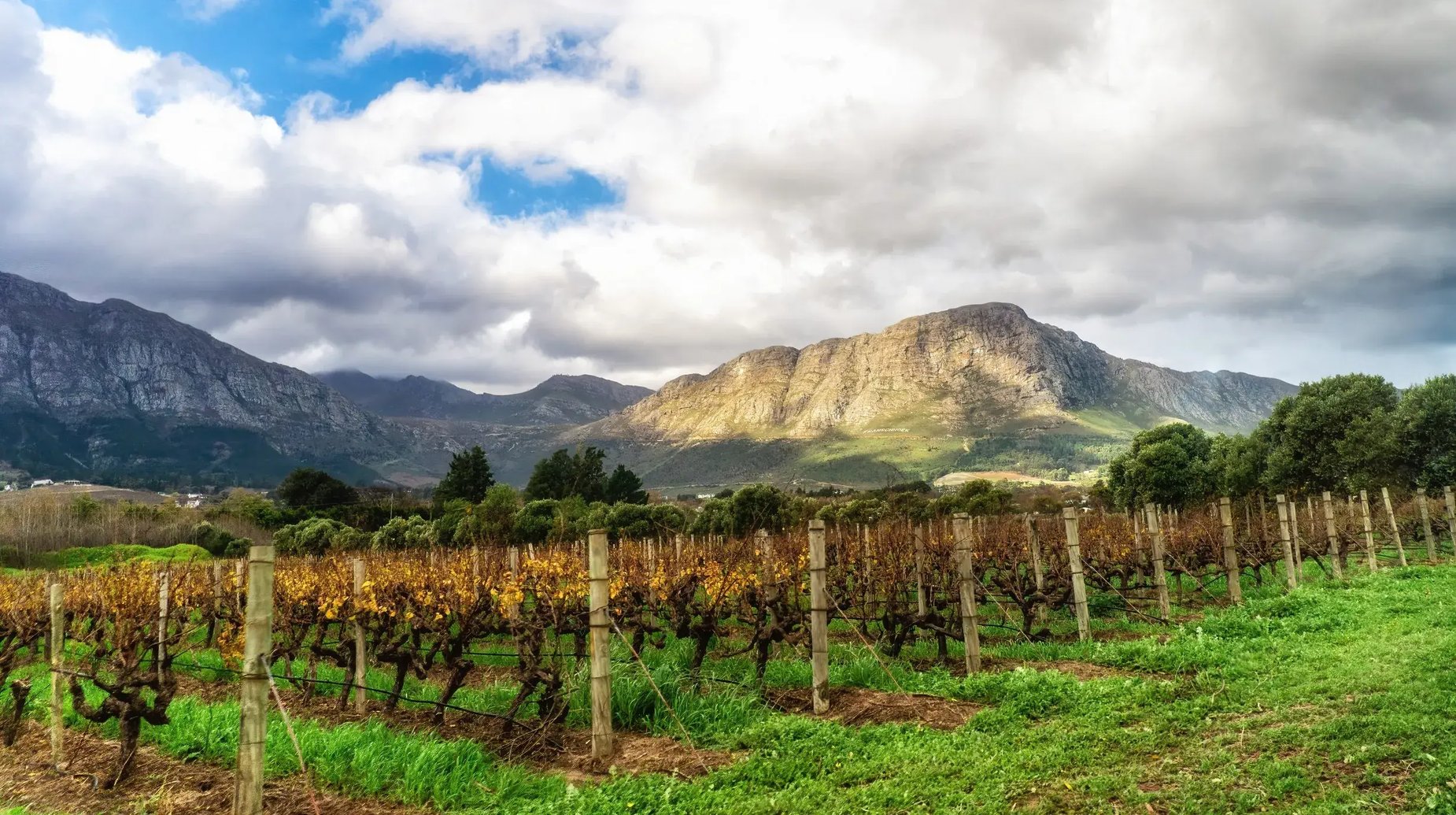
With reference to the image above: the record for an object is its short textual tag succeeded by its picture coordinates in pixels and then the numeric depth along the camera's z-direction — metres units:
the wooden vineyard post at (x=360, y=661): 10.20
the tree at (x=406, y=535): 40.02
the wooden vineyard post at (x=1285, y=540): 16.99
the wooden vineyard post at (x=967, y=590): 10.62
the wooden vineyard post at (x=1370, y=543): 19.20
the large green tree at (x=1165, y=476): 51.09
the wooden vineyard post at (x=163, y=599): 11.87
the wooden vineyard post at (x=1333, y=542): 18.39
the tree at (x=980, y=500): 53.40
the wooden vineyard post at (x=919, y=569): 15.42
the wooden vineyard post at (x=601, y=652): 7.50
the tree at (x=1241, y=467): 45.69
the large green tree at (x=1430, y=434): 34.28
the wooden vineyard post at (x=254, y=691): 5.34
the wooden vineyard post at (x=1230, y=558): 15.22
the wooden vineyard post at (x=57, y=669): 7.88
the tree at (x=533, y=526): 41.78
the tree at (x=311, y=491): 62.09
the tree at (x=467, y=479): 61.09
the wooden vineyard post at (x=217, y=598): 16.94
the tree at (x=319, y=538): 41.72
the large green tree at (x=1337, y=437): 36.62
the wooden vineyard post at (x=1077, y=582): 12.80
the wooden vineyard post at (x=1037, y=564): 15.59
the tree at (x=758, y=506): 48.38
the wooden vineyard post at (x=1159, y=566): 14.14
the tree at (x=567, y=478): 63.00
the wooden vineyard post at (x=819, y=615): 9.07
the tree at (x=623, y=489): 67.31
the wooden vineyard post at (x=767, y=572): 11.64
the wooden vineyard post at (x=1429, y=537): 22.17
